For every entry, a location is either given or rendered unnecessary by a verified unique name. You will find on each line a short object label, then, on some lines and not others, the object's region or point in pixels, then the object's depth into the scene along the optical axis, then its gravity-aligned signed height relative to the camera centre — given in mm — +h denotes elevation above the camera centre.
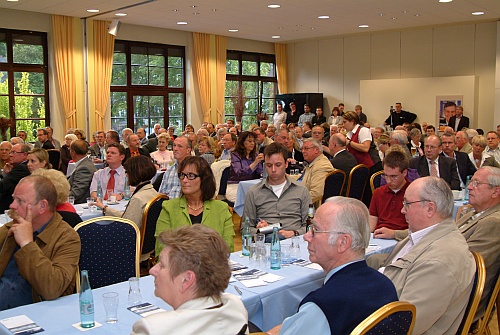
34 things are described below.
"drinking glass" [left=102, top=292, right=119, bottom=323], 2459 -820
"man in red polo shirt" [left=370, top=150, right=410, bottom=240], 4375 -618
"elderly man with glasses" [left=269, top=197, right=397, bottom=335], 2004 -615
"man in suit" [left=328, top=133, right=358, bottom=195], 6926 -462
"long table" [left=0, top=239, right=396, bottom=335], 2414 -873
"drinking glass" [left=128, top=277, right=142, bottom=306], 2688 -831
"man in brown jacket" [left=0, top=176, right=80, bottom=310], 2693 -619
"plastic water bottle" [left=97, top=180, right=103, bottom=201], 5746 -707
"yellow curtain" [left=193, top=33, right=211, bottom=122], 16123 +1659
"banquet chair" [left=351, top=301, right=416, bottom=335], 1858 -698
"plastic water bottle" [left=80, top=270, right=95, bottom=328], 2388 -791
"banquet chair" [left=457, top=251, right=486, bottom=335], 2590 -833
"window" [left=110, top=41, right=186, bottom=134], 14820 +1036
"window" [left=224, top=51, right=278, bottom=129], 17562 +1192
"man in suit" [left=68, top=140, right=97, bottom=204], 6164 -626
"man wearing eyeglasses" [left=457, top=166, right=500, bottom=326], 3098 -632
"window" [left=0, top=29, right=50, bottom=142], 12570 +1052
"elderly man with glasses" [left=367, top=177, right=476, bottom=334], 2479 -697
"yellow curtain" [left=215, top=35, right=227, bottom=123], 16719 +1566
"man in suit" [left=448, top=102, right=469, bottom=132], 14800 -38
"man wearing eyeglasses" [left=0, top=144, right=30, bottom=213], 5758 -538
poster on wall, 15438 +423
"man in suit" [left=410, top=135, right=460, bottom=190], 6270 -525
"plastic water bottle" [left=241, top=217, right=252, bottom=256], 3533 -776
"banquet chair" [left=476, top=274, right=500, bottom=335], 2984 -1042
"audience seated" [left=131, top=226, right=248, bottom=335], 1666 -539
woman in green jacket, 3883 -593
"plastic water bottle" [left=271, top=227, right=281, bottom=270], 3256 -791
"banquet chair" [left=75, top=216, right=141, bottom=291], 3381 -781
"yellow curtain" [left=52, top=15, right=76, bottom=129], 13055 +1478
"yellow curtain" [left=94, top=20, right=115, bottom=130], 13836 +1472
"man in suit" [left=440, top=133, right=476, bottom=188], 6560 -532
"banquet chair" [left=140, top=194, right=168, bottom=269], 4430 -824
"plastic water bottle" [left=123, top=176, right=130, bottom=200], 5889 -731
